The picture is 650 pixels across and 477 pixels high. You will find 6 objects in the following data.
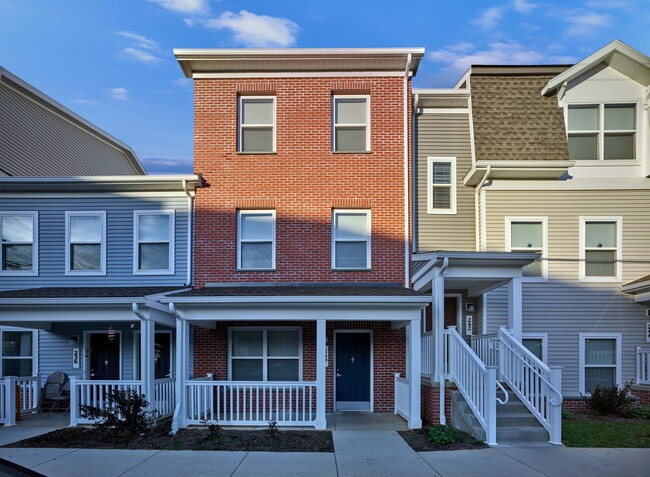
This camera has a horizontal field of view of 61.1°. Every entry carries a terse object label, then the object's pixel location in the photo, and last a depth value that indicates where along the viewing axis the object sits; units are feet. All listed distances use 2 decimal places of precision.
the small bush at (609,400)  41.98
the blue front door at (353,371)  44.50
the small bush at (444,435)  32.91
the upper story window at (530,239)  45.52
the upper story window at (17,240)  47.01
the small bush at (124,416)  34.91
